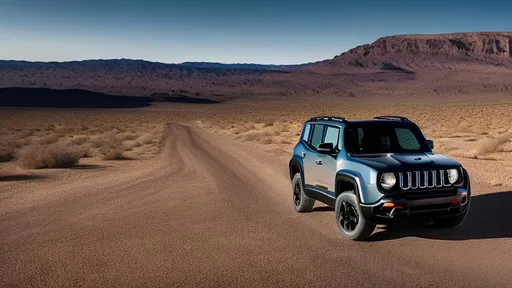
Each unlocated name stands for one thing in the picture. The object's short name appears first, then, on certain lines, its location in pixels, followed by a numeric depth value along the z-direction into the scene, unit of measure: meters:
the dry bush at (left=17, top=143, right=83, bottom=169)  16.44
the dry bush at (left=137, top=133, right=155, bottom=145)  29.39
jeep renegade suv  6.80
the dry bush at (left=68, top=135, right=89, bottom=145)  28.86
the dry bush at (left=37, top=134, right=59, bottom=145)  29.63
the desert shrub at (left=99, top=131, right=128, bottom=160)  19.87
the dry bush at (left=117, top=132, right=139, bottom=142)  32.22
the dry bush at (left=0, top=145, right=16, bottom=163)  19.97
